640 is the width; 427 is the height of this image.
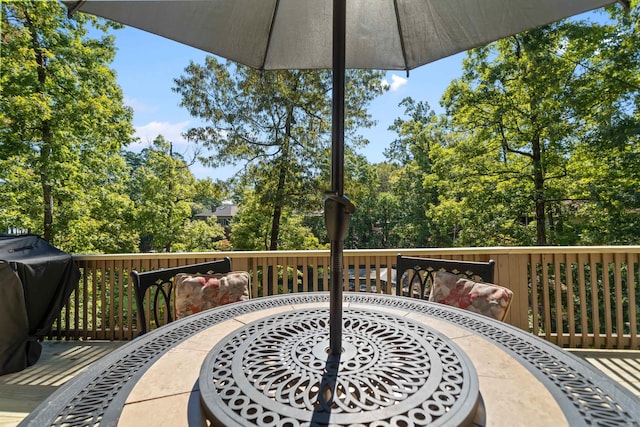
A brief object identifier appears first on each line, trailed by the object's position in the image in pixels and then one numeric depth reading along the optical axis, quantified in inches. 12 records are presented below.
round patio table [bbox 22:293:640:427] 29.0
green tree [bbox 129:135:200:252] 417.7
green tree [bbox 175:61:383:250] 326.6
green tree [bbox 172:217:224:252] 452.4
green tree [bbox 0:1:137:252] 225.6
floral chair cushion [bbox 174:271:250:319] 80.8
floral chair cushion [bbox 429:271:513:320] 70.4
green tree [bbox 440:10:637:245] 259.1
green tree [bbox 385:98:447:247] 676.7
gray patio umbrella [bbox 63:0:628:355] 58.8
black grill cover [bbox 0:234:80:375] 106.0
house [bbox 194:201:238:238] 1214.9
